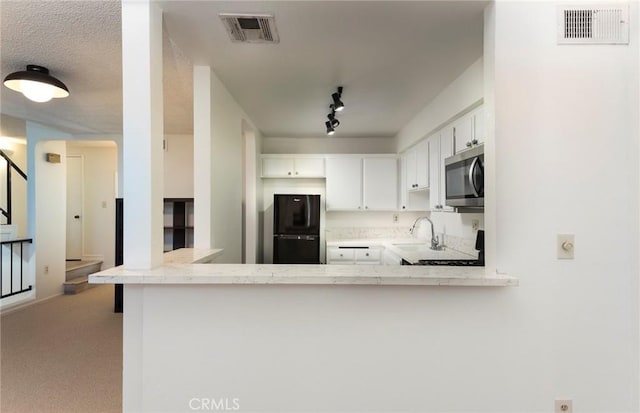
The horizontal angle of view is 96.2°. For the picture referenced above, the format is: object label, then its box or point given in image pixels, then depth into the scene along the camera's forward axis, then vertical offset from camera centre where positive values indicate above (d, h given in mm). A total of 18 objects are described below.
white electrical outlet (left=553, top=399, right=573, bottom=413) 1422 -987
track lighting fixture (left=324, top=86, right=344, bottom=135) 2645 +985
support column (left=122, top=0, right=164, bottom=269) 1442 +387
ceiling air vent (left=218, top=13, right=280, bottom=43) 1589 +1058
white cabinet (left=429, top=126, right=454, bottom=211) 2710 +464
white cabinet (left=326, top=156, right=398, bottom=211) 4441 +374
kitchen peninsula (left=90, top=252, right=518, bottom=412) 1424 -666
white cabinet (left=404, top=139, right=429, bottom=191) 3320 +505
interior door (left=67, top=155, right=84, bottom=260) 5895 +65
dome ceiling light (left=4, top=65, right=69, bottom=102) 2244 +998
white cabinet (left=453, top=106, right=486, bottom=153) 2186 +629
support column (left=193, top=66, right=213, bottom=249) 2154 +382
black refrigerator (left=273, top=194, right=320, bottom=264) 4074 -336
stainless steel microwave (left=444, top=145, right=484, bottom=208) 1993 +219
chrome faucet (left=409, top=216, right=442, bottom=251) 3253 -403
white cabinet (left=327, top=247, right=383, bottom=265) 4023 -679
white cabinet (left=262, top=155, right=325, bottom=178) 4496 +633
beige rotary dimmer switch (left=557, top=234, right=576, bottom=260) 1442 -194
